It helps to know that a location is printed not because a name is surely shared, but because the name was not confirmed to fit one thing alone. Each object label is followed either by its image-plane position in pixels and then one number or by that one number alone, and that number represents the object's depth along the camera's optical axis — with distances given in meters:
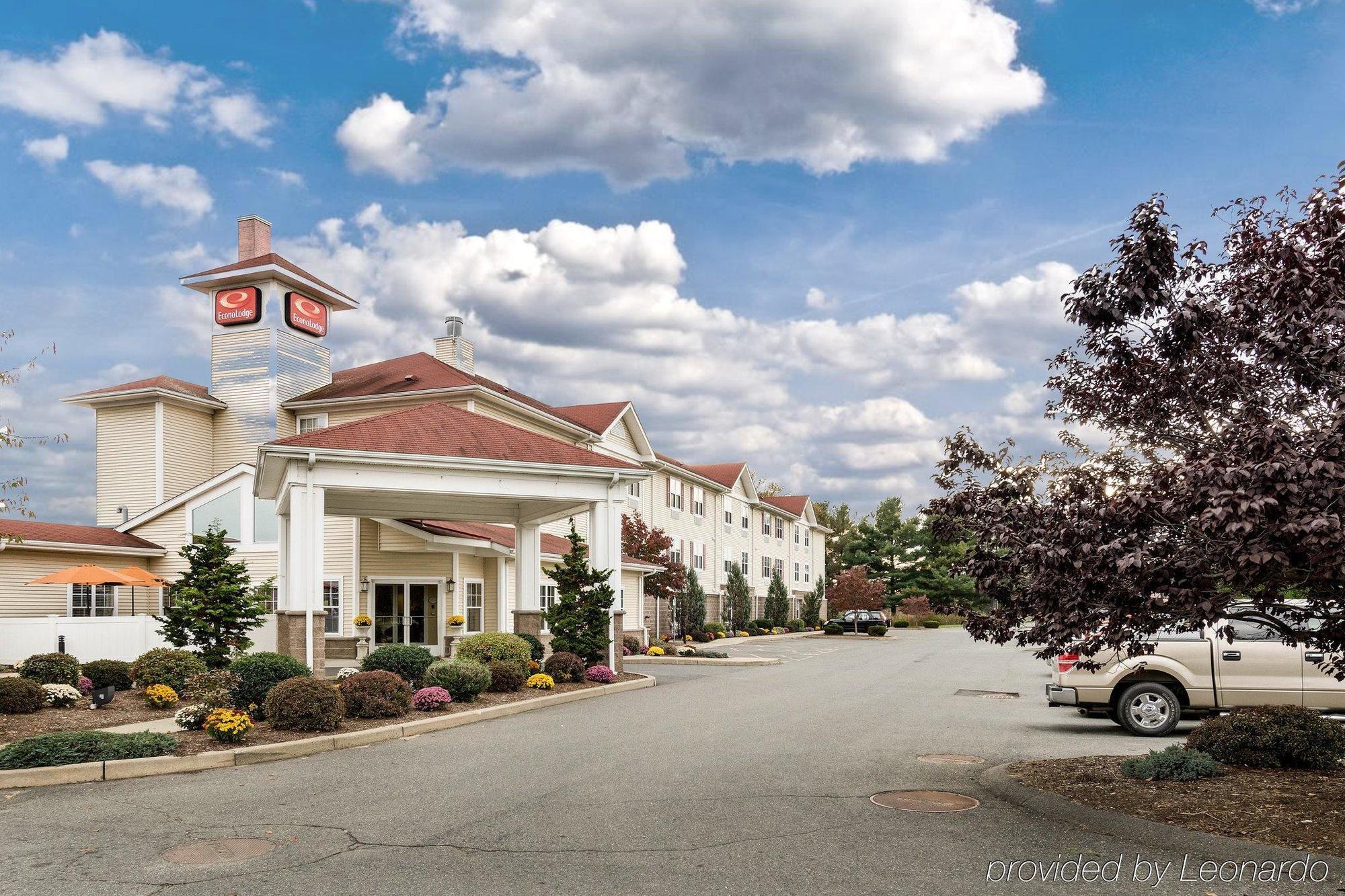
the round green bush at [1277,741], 9.80
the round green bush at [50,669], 17.03
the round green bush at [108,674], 17.62
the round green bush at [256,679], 14.27
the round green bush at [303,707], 13.41
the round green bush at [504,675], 18.64
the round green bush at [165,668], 17.31
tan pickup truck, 13.52
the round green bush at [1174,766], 9.45
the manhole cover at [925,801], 8.89
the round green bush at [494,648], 19.44
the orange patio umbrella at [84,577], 23.58
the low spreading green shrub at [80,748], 10.78
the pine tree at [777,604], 60.44
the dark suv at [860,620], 58.72
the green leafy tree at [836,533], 95.94
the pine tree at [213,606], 19.61
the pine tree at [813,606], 67.12
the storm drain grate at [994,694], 20.47
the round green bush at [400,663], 17.44
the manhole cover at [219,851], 7.48
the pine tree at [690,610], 47.03
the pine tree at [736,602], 54.72
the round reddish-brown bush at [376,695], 14.87
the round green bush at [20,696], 14.94
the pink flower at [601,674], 21.25
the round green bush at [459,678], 17.09
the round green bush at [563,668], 20.67
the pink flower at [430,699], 15.95
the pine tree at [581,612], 22.08
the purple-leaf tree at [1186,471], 6.27
